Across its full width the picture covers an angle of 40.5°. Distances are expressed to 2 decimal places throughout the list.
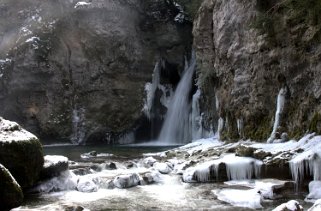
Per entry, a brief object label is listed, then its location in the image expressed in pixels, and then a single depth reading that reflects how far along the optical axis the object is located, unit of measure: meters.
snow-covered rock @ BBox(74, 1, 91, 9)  35.91
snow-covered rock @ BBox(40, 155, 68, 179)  14.17
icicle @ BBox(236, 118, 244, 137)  20.46
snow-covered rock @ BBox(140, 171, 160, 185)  14.88
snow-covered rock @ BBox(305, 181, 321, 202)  11.68
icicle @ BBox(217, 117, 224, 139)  23.12
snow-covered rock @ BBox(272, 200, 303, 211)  8.52
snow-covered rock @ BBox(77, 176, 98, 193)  13.75
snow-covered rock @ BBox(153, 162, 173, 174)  16.52
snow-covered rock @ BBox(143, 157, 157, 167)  18.34
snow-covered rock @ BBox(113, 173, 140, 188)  14.32
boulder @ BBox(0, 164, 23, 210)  10.38
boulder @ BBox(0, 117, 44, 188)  12.68
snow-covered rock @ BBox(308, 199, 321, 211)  7.07
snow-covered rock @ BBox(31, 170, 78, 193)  13.66
